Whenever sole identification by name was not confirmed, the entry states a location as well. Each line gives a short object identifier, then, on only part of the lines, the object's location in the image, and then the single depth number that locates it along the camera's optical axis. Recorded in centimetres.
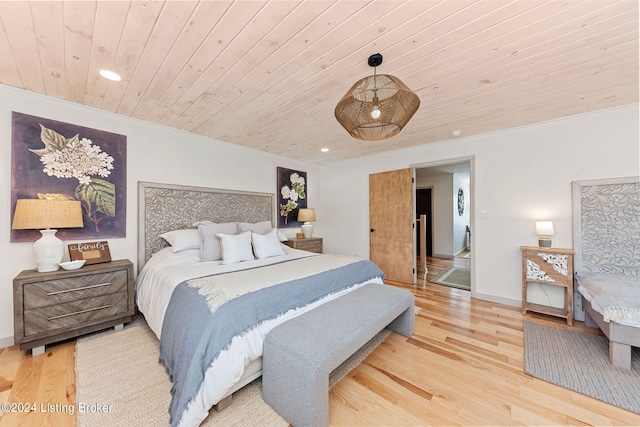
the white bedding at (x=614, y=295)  174
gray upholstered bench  126
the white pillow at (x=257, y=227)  328
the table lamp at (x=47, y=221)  195
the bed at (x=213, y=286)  133
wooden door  397
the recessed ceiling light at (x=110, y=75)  186
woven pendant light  146
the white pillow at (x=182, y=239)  268
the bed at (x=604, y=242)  213
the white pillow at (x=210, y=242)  264
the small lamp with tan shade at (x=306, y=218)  453
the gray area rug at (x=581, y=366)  155
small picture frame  231
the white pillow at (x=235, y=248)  252
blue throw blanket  130
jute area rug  137
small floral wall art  441
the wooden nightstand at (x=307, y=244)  414
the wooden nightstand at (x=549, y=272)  255
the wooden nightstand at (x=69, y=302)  189
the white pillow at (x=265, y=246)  281
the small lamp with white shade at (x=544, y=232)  269
